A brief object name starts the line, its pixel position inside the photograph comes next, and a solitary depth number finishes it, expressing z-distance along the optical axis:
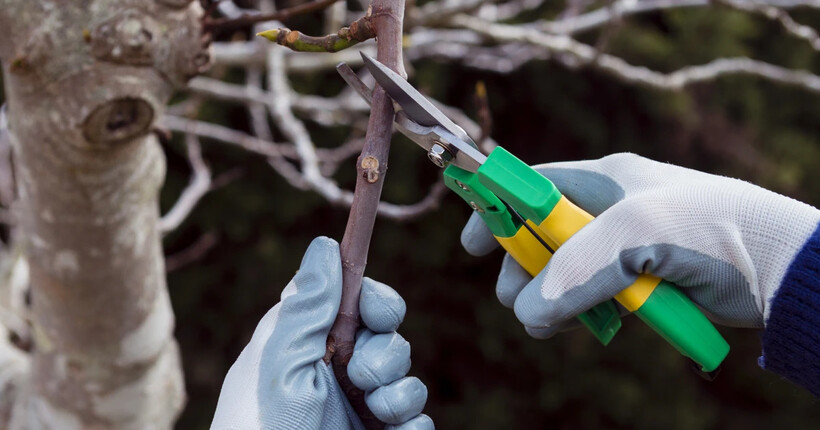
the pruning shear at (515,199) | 0.68
